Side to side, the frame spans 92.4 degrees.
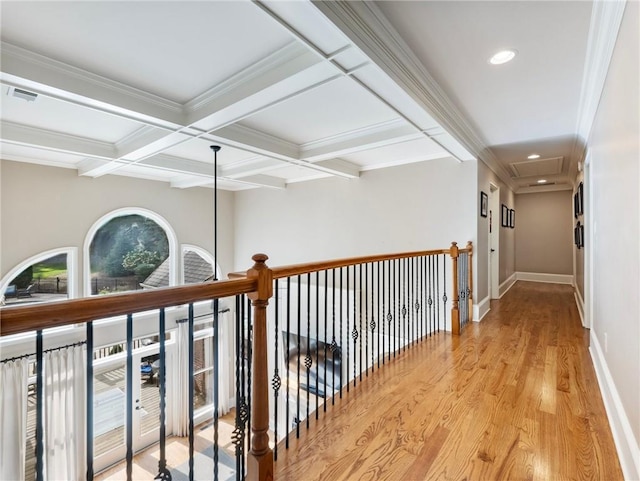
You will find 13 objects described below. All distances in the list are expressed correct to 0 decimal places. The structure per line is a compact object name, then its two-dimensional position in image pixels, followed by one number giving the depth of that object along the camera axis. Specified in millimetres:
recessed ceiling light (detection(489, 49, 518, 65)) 2049
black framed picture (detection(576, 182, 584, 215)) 4043
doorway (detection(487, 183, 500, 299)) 5340
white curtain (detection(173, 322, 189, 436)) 5836
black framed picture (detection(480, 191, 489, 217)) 4438
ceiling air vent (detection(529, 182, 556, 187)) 6883
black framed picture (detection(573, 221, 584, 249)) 4168
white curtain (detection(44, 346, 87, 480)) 4371
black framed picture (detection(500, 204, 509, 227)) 5910
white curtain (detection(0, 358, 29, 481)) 3947
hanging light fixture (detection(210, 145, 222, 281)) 3881
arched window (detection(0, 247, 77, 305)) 4352
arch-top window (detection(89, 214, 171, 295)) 5238
